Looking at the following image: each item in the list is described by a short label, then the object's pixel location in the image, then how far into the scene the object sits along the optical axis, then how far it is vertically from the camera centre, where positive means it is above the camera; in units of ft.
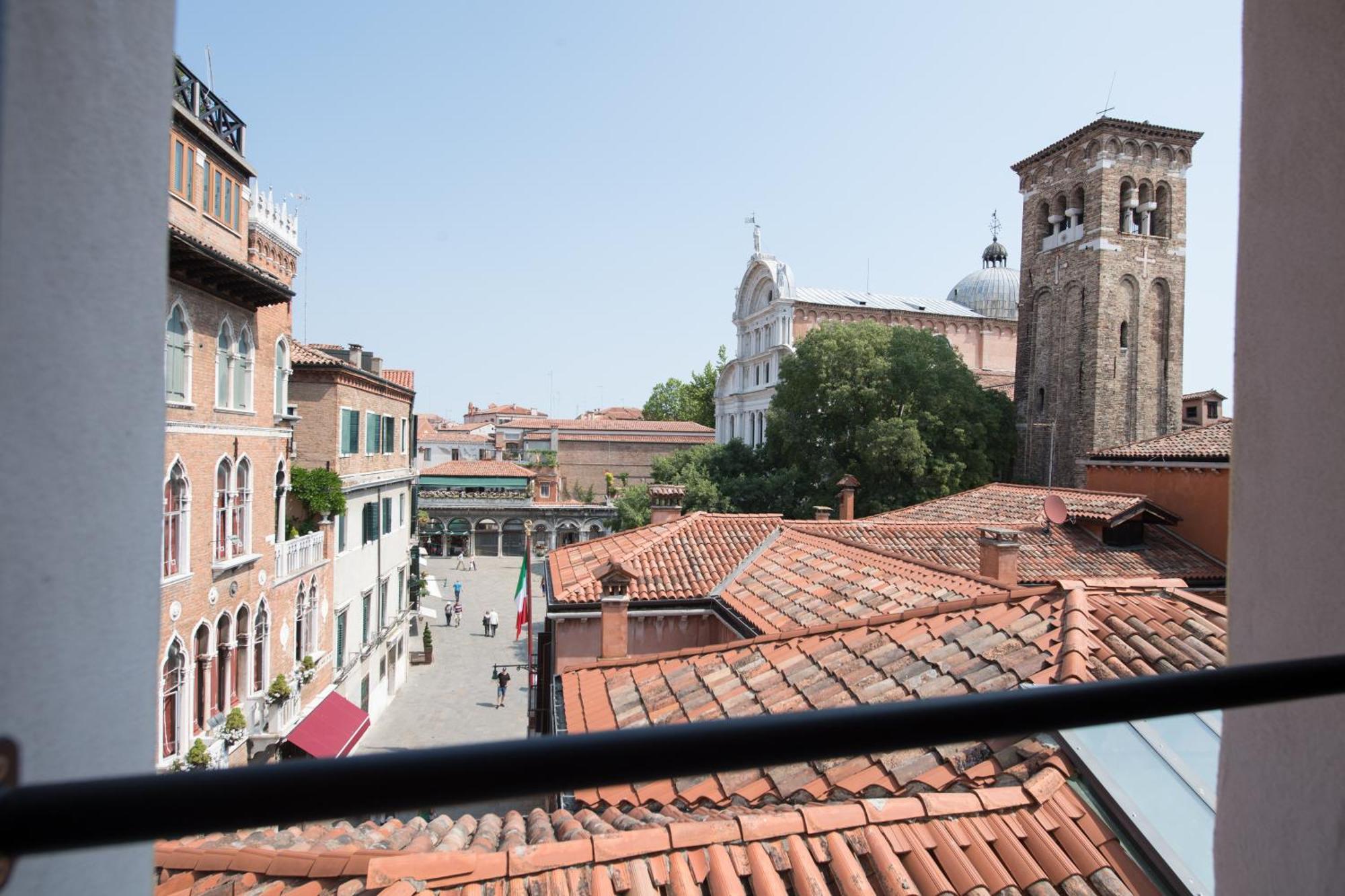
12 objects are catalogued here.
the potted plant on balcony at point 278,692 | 44.21 -12.94
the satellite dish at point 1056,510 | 52.65 -3.62
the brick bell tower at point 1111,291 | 101.91 +18.58
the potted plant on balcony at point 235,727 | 39.29 -13.11
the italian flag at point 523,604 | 51.08 -10.11
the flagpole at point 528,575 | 48.49 -7.98
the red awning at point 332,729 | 47.21 -16.60
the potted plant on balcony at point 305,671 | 49.62 -13.40
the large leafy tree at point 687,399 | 207.10 +9.94
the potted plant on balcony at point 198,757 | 34.65 -12.71
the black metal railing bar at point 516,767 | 1.77 -0.73
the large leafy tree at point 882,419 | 89.45 +2.77
